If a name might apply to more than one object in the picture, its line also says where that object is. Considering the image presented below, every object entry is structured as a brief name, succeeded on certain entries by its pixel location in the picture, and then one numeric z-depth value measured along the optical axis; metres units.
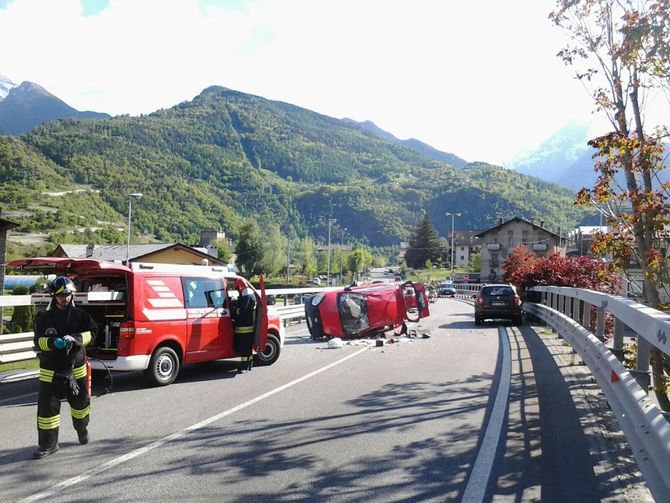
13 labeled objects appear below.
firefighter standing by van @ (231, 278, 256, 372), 10.89
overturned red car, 16.36
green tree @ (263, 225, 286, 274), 115.19
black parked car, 21.76
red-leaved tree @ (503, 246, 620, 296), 19.86
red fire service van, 9.10
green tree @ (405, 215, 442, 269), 152.88
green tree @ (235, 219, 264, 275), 115.50
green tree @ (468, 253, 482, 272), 111.47
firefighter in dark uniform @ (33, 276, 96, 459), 5.80
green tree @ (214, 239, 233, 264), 123.14
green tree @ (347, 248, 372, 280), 138.12
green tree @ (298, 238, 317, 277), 134.75
